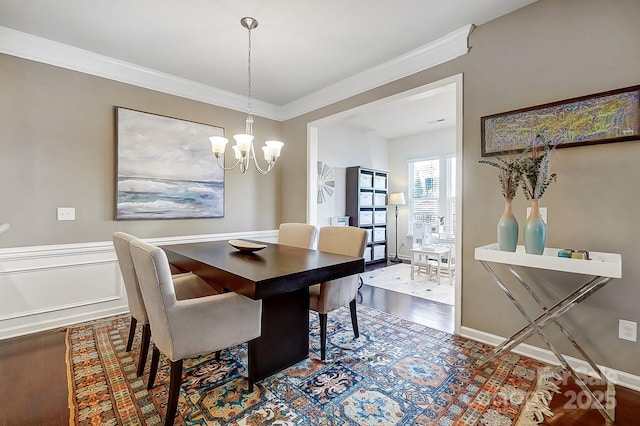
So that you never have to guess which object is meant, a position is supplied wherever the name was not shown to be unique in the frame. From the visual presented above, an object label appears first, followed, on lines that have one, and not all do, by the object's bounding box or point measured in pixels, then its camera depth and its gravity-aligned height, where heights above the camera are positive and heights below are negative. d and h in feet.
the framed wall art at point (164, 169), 10.57 +1.60
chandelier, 7.75 +1.79
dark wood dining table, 5.24 -1.35
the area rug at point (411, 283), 12.89 -3.69
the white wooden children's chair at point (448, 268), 15.43 -3.16
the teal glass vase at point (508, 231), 6.50 -0.44
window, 19.44 +1.37
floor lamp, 20.14 +0.82
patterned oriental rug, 5.32 -3.76
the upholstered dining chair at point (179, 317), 4.86 -1.94
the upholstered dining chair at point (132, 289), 6.19 -1.76
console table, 5.30 -1.35
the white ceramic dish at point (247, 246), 7.88 -1.00
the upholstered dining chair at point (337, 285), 7.45 -1.99
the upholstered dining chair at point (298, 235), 9.84 -0.86
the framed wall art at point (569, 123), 6.17 +2.13
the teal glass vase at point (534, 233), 6.11 -0.45
